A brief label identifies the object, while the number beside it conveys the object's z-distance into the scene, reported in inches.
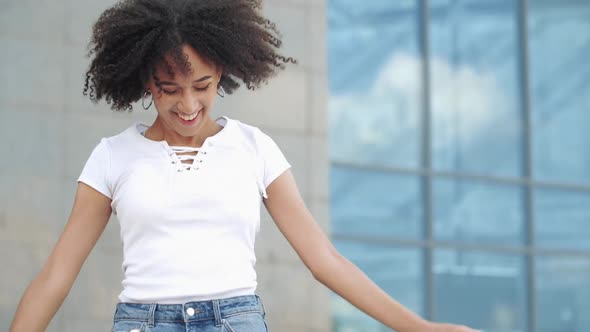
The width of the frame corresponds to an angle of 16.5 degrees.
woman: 199.6
